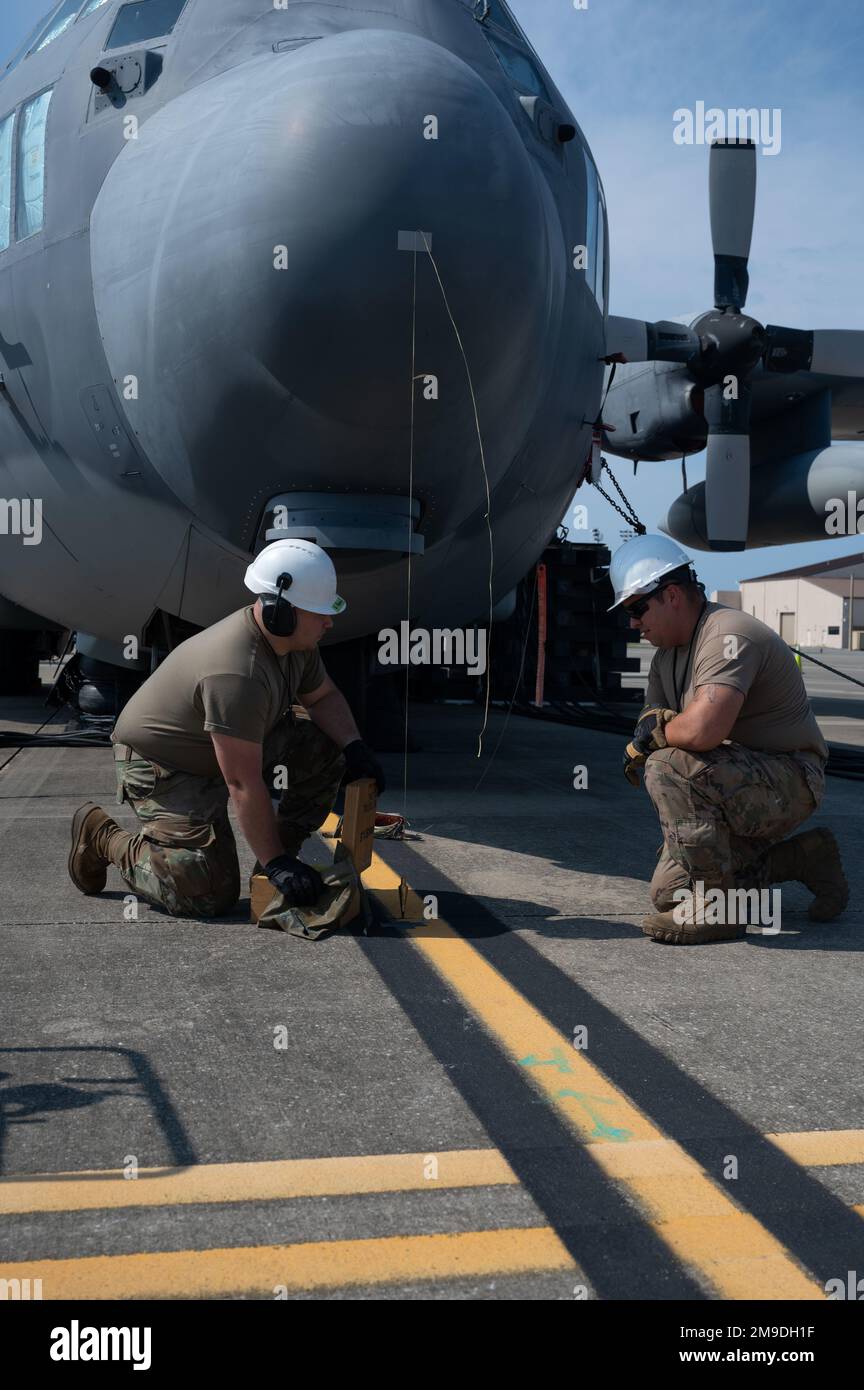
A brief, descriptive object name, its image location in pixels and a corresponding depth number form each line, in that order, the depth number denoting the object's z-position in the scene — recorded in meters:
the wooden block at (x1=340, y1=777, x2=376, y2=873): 4.55
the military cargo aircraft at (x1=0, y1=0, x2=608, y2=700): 4.83
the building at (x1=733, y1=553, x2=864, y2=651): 76.69
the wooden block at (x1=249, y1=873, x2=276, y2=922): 4.46
